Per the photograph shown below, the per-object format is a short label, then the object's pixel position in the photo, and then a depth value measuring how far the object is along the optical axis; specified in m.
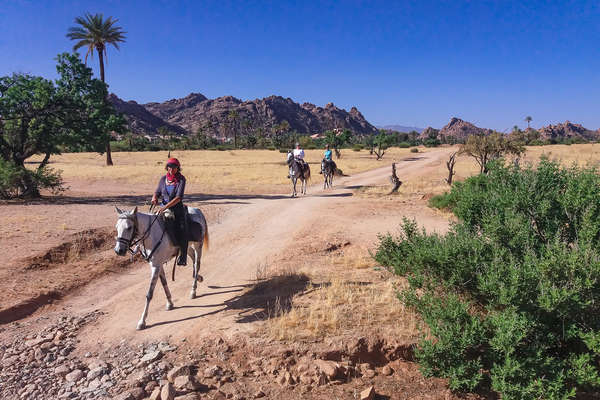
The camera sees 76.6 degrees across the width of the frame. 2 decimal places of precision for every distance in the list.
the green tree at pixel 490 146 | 25.58
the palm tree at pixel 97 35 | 37.84
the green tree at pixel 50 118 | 18.22
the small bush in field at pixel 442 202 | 15.11
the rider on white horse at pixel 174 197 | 7.21
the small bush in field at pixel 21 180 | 17.86
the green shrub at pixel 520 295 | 4.90
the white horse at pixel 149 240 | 6.26
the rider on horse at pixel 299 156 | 21.75
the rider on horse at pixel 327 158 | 24.84
